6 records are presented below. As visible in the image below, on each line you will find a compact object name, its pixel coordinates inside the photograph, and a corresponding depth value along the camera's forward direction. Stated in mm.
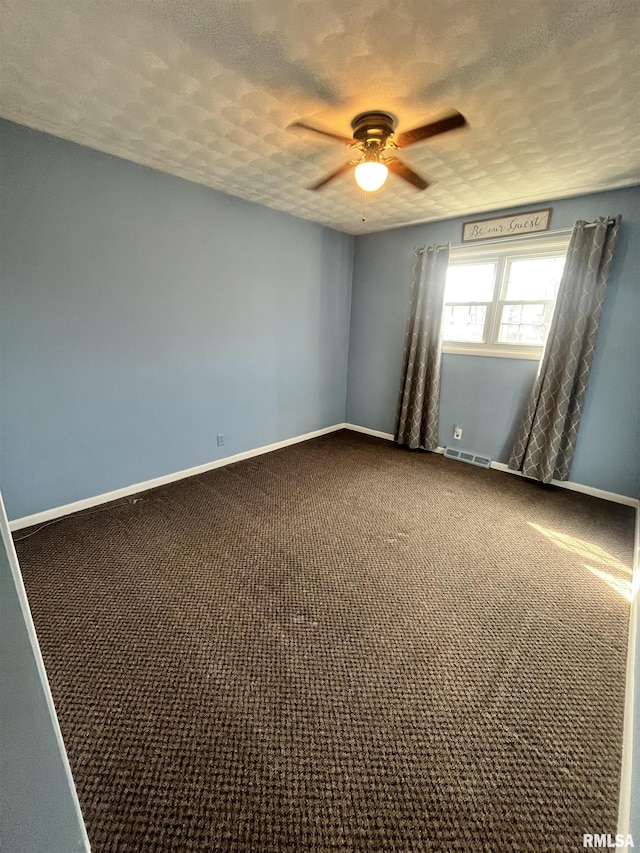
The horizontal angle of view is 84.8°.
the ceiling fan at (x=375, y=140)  1744
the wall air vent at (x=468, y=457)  3666
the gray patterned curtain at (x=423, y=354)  3666
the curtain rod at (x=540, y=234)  2756
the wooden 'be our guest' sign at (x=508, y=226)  3023
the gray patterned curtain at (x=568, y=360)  2764
